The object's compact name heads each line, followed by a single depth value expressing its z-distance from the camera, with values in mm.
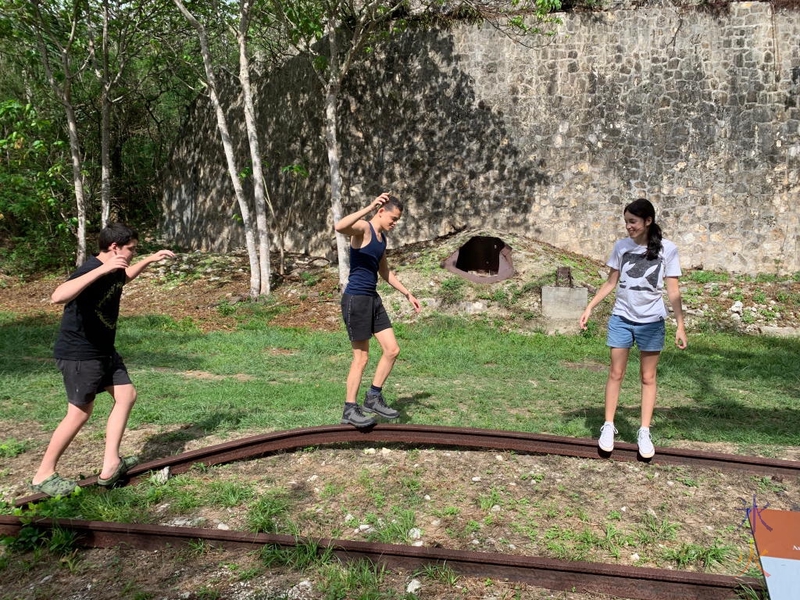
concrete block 10969
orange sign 3129
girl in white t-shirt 4449
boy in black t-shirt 4082
